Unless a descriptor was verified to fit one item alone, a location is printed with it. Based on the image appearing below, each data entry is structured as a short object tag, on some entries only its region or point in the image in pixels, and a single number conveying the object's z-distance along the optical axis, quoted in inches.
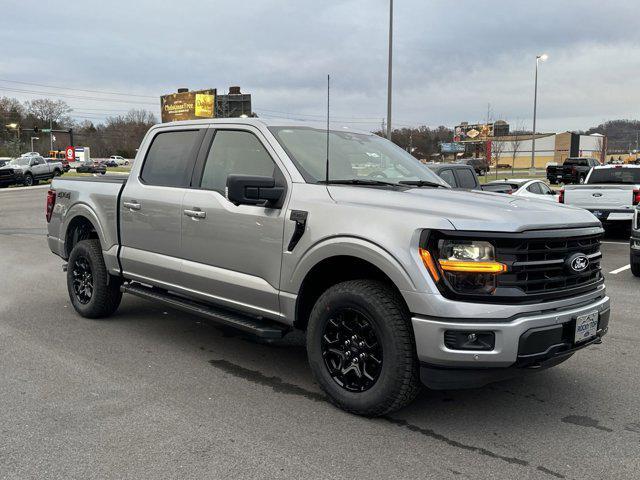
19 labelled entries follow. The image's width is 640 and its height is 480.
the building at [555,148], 4274.1
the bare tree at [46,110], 4591.8
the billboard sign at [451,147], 4173.2
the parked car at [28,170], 1425.9
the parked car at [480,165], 2416.1
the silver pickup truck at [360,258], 132.2
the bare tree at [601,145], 3786.9
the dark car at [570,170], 1521.9
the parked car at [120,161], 3682.1
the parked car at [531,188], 604.0
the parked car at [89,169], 2300.4
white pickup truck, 482.0
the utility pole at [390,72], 757.9
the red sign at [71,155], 2613.2
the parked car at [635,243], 338.6
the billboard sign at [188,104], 2330.2
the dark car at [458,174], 475.2
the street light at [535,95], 1554.0
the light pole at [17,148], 3207.7
